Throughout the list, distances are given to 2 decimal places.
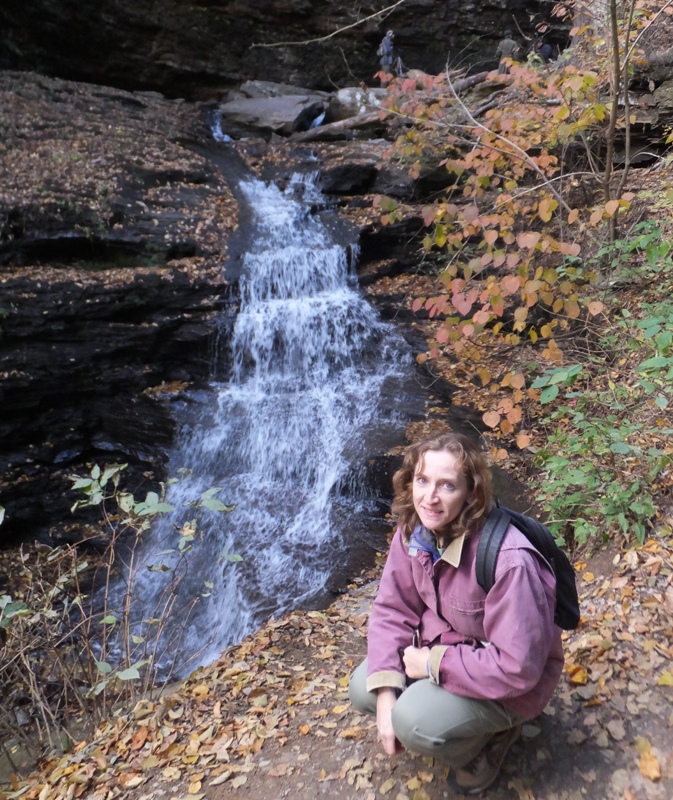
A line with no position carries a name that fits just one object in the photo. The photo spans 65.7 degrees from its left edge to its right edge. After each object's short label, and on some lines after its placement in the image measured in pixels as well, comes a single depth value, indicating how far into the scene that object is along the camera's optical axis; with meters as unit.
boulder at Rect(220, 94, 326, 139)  13.07
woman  1.68
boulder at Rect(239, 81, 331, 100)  15.05
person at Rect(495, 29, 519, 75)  13.01
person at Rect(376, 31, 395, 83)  14.09
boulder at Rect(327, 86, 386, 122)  13.77
